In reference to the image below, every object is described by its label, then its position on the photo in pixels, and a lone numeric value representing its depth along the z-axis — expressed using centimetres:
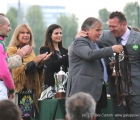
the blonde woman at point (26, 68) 1058
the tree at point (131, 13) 10294
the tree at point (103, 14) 10518
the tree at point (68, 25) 9869
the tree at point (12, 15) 9944
